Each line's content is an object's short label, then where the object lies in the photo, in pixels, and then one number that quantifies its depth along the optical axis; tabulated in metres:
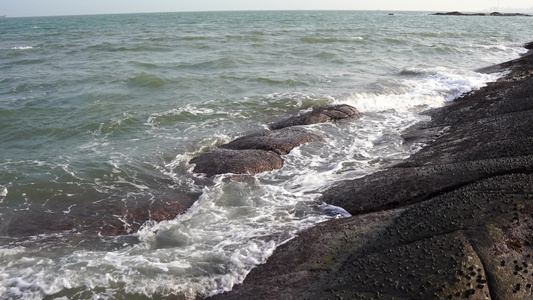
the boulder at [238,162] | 9.97
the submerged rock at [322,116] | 13.52
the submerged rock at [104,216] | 7.92
